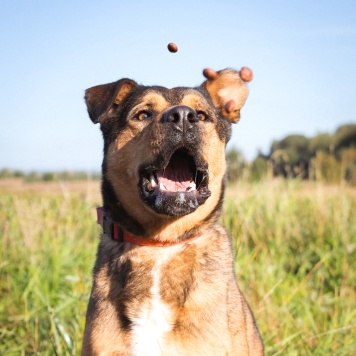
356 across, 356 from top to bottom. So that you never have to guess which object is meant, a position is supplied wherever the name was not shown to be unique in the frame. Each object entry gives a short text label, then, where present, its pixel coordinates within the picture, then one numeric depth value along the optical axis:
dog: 3.13
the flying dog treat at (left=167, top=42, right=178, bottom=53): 3.41
